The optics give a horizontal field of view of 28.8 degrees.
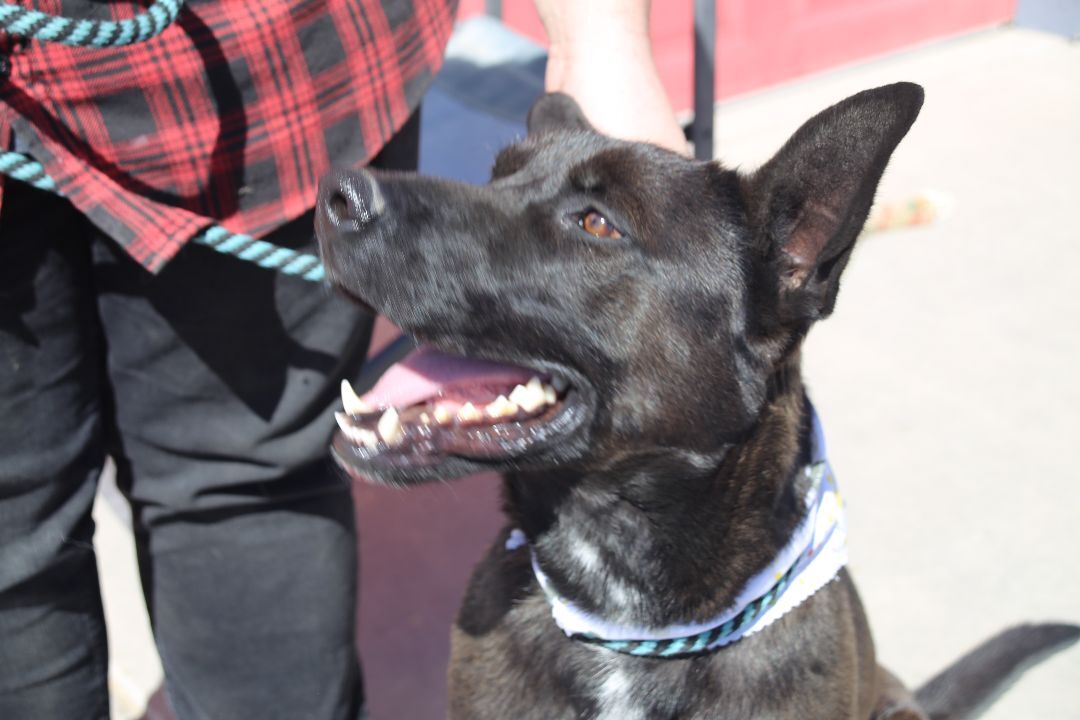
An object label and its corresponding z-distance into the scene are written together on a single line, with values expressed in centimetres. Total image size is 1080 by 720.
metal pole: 147
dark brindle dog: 102
